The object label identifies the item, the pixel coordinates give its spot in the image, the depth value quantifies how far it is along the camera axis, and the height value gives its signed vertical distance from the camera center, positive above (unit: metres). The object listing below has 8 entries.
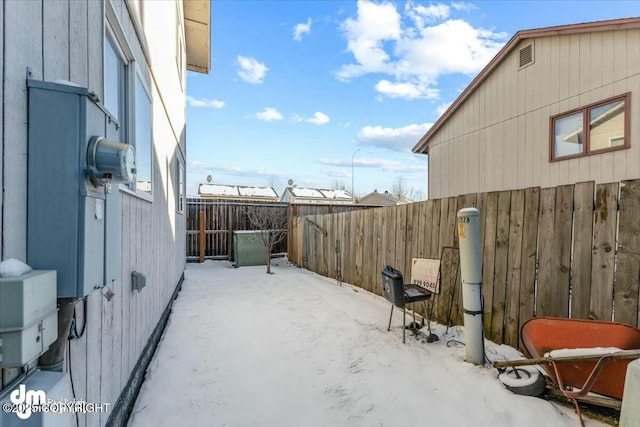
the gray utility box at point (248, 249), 9.17 -1.11
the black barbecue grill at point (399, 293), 3.33 -0.89
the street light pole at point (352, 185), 25.89 +2.18
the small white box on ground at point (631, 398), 1.34 -0.80
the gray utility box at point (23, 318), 0.78 -0.28
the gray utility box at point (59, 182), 1.05 +0.09
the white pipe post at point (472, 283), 2.80 -0.64
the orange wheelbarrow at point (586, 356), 1.90 -0.90
